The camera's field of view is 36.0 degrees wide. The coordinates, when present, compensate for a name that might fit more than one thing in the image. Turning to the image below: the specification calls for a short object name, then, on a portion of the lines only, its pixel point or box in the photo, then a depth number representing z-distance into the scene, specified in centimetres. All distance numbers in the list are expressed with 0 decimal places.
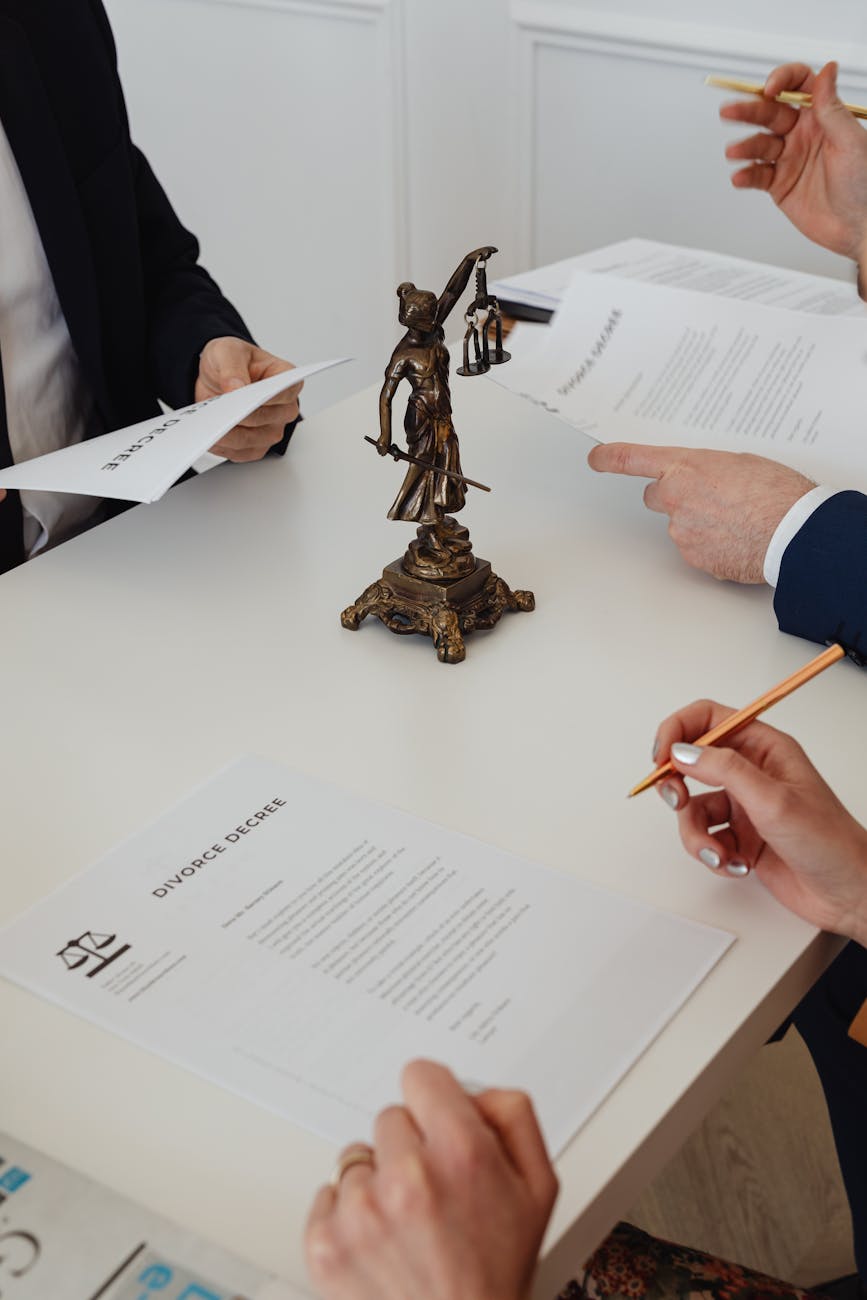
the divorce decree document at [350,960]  69
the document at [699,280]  162
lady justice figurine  100
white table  67
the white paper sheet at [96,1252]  58
